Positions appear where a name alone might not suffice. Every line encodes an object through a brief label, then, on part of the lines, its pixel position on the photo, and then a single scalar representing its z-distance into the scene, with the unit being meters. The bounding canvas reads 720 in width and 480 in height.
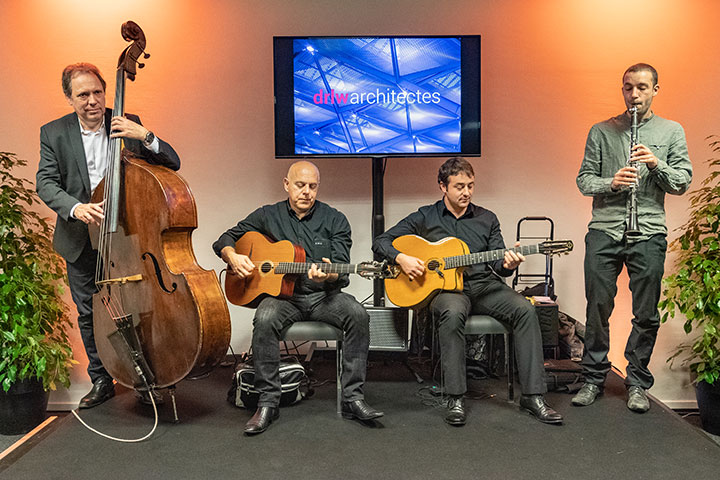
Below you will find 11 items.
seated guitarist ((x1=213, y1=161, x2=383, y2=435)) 2.84
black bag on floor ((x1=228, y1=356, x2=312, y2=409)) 2.99
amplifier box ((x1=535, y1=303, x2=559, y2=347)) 3.56
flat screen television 3.63
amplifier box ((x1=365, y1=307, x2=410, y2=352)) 3.48
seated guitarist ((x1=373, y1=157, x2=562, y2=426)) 2.87
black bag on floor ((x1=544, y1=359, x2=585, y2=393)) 3.25
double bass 2.49
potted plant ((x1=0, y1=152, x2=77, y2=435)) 3.30
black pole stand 3.76
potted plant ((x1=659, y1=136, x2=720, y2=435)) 3.27
